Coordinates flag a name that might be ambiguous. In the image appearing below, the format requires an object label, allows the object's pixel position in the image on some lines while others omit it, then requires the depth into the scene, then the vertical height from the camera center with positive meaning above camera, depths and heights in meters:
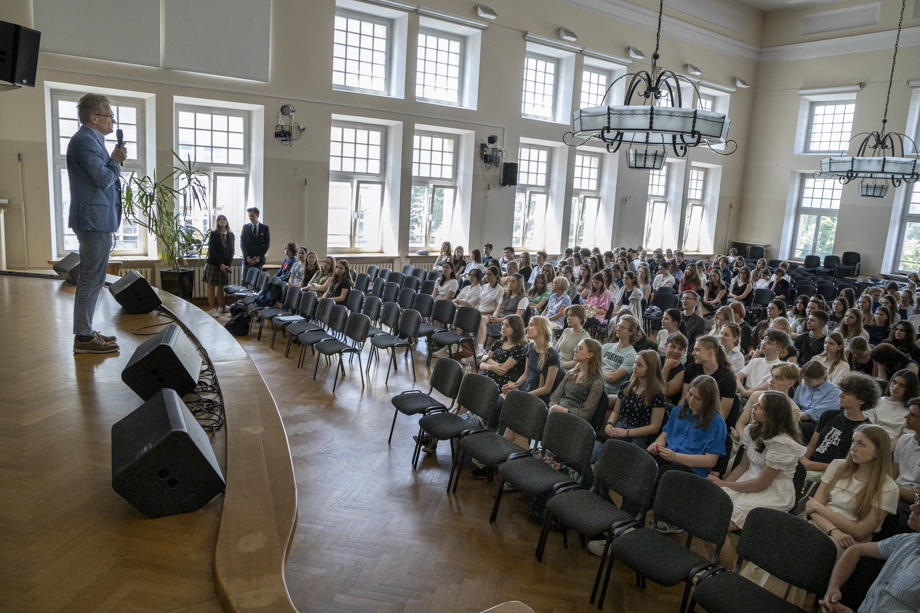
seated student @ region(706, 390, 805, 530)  3.51 -1.31
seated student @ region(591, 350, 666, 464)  4.28 -1.30
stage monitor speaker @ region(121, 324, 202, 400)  3.38 -0.99
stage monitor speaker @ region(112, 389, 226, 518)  2.29 -1.04
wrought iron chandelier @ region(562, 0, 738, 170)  4.54 +0.82
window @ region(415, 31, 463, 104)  12.64 +3.11
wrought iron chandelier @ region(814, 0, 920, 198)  9.10 +1.19
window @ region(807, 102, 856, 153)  16.16 +3.12
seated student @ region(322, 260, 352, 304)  8.52 -1.06
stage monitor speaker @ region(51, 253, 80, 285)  6.59 -0.90
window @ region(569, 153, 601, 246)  15.62 +0.66
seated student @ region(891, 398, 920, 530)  3.51 -1.31
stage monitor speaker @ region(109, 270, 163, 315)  5.42 -0.92
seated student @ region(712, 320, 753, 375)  5.47 -1.01
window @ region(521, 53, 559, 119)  14.11 +3.18
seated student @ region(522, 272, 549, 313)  8.45 -1.05
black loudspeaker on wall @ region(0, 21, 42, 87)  4.50 +1.01
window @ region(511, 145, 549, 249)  14.63 +0.55
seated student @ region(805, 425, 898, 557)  3.09 -1.32
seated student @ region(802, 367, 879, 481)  3.90 -1.23
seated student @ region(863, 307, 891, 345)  7.30 -1.00
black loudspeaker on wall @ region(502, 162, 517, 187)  13.39 +1.01
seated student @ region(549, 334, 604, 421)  4.53 -1.24
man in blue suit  3.64 -0.07
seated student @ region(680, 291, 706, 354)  6.71 -1.00
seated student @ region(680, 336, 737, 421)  4.64 -1.04
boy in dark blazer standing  10.18 -0.71
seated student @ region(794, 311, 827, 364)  6.20 -1.04
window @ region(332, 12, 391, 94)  11.62 +3.05
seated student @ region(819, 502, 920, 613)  2.58 -1.49
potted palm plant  9.38 -0.29
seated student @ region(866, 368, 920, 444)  4.14 -1.13
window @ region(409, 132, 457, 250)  13.08 +0.55
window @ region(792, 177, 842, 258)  16.56 +0.63
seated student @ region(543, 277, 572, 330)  7.92 -1.05
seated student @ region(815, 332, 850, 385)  5.23 -1.02
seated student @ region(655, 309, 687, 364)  5.79 -0.88
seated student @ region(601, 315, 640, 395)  5.16 -1.17
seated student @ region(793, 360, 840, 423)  4.61 -1.20
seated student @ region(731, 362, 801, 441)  4.32 -1.03
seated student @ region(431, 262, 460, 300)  8.98 -1.06
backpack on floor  8.45 -1.76
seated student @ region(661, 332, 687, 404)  4.87 -1.11
